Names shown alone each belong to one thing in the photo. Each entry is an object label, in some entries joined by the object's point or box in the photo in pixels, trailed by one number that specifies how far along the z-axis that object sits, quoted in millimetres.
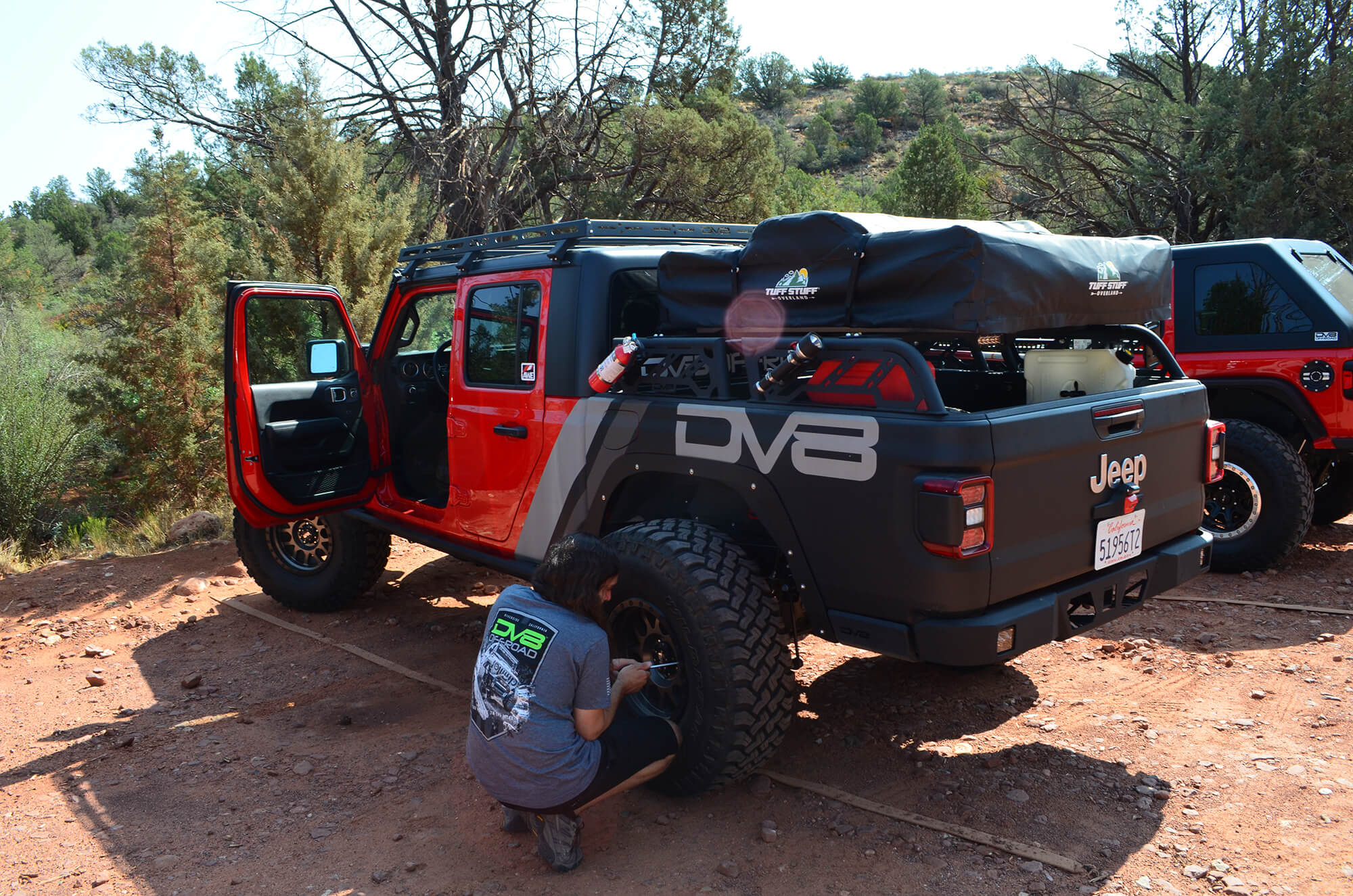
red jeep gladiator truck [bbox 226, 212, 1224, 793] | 3029
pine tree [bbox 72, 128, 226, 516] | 9445
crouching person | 3014
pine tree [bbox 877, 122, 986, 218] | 20000
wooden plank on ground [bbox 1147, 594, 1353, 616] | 5402
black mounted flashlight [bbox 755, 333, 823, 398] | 3164
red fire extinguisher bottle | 3717
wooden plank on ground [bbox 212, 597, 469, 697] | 4832
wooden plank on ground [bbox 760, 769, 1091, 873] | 3051
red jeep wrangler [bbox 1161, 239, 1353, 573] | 5910
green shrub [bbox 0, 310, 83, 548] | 9117
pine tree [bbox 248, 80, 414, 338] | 9930
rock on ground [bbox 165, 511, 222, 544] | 8297
